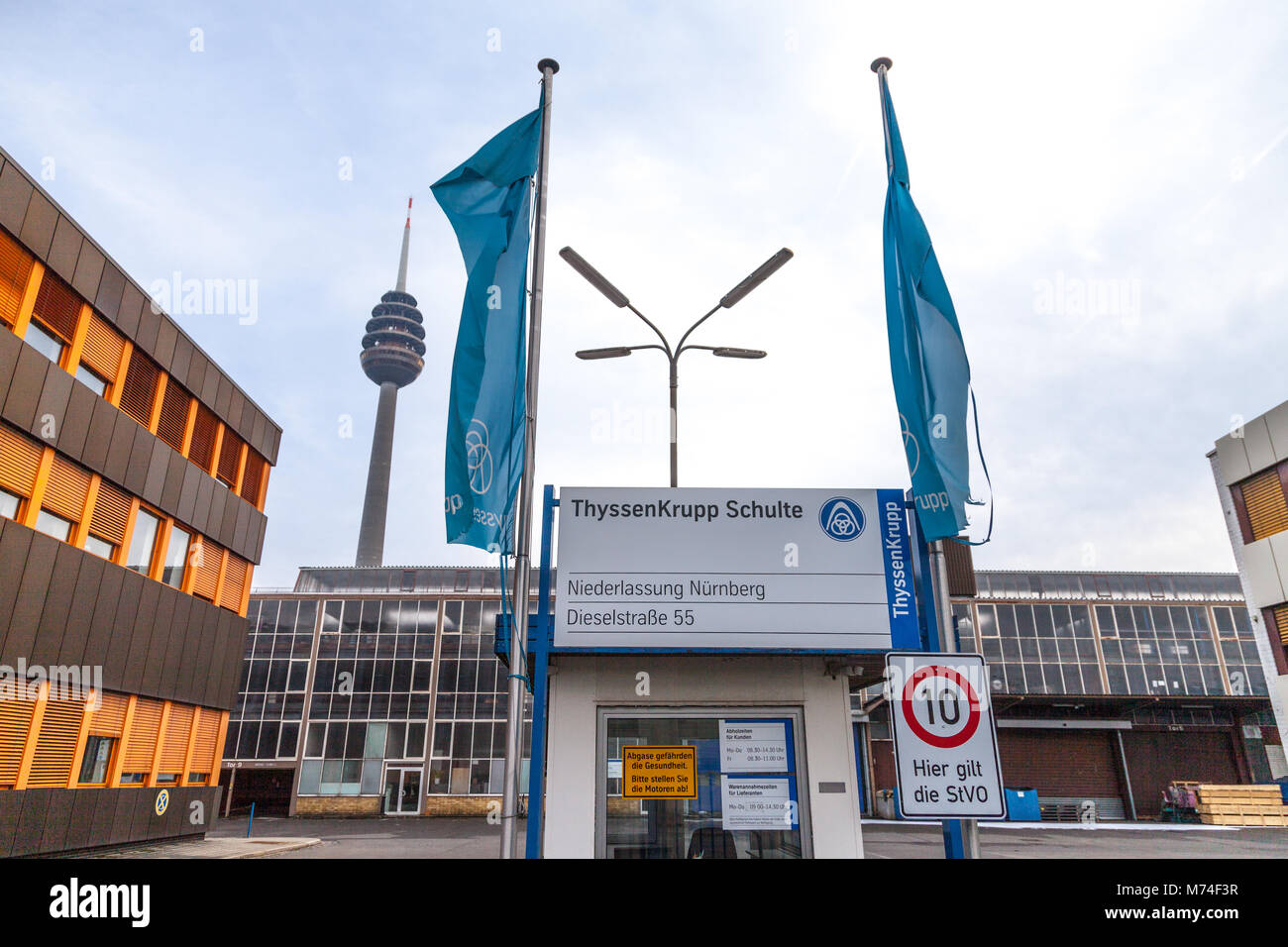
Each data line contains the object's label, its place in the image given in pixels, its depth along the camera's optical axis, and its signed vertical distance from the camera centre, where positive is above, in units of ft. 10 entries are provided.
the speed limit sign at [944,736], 16.06 +0.41
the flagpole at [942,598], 18.86 +3.63
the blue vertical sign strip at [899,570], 24.56 +5.68
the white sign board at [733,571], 24.71 +5.69
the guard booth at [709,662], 24.80 +3.03
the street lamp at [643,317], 41.96 +24.60
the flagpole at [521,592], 21.27 +4.57
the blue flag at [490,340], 24.68 +13.05
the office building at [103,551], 54.34 +16.08
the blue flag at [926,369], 22.98 +11.52
